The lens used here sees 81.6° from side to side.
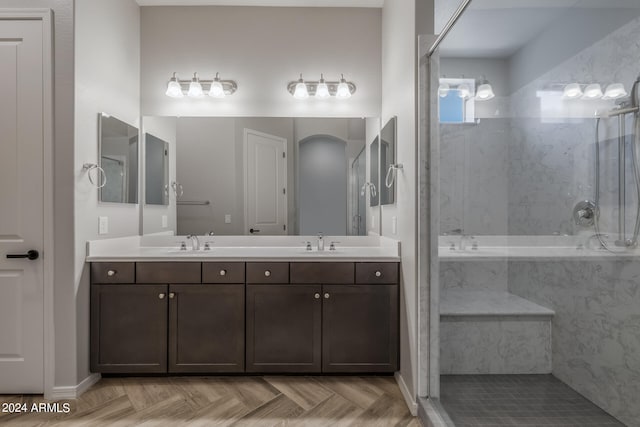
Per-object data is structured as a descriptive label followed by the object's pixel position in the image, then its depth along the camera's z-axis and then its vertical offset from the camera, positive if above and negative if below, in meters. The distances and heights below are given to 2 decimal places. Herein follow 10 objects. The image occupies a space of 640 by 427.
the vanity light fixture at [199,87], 2.96 +1.01
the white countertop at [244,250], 2.45 -0.28
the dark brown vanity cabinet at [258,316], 2.43 -0.68
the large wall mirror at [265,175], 3.04 +0.31
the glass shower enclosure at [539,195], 1.77 +0.10
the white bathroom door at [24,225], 2.25 -0.08
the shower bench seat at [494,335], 2.12 -0.74
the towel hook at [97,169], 2.36 +0.27
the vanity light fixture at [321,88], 2.98 +1.01
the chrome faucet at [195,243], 2.96 -0.25
